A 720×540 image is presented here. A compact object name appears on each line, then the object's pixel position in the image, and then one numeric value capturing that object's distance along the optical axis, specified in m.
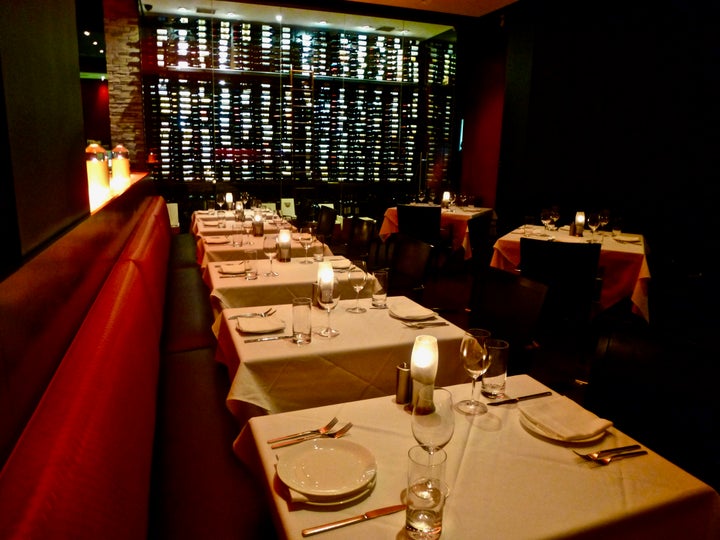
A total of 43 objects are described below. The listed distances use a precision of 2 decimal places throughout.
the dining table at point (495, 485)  1.08
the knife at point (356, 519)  1.04
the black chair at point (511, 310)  2.40
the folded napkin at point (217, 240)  4.24
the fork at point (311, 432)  1.36
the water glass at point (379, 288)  2.48
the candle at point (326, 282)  2.24
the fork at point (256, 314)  2.29
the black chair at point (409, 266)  3.51
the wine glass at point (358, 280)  2.46
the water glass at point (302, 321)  2.00
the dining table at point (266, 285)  2.84
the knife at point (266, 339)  2.01
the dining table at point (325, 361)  1.86
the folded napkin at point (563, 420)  1.38
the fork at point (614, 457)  1.29
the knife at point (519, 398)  1.60
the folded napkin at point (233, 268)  3.13
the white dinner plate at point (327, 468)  1.15
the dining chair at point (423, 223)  6.00
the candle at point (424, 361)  1.50
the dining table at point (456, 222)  6.18
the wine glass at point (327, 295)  2.24
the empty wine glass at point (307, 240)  3.58
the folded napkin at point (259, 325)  2.09
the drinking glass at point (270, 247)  3.36
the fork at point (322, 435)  1.34
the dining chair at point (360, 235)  5.01
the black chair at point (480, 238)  6.00
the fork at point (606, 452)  1.31
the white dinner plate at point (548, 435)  1.37
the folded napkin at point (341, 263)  3.35
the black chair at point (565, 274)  3.48
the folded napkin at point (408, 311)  2.34
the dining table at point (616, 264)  3.99
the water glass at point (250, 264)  3.05
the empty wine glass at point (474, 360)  1.55
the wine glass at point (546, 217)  5.15
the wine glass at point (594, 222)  4.74
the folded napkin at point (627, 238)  4.62
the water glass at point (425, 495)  1.02
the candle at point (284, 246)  3.47
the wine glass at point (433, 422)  1.23
